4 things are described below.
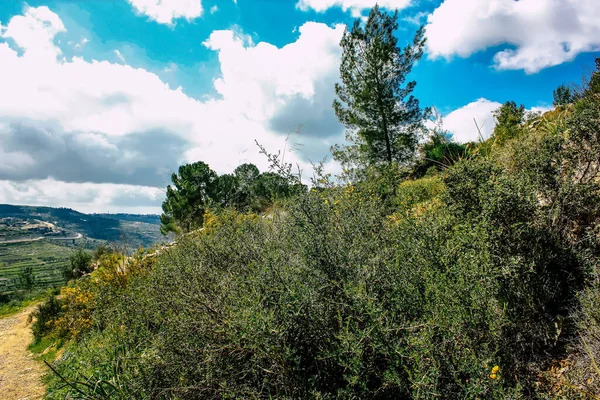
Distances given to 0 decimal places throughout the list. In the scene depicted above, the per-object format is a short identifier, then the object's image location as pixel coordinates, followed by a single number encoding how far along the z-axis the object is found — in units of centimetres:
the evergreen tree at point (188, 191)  1994
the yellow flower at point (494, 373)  192
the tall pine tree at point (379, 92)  1491
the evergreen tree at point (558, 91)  2474
